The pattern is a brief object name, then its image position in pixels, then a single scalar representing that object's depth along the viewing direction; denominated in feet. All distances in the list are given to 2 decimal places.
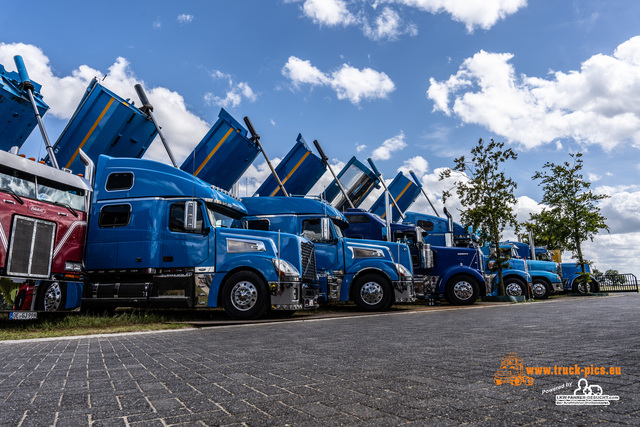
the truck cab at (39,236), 24.07
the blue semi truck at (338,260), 36.01
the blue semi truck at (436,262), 42.22
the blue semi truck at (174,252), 29.27
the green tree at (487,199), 55.36
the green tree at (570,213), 67.87
